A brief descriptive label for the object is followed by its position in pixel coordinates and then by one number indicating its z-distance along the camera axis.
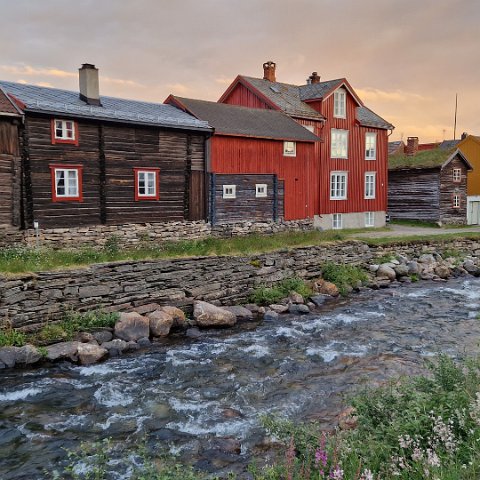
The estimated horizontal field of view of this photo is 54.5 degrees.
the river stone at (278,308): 16.70
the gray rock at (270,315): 15.99
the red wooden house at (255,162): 22.70
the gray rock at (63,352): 11.89
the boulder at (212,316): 14.87
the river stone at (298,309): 16.75
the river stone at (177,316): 14.81
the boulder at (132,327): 13.35
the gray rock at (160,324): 13.91
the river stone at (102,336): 13.04
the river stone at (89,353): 11.84
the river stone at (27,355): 11.57
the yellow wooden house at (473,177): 35.88
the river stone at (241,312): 15.90
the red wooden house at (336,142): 28.23
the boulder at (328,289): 18.94
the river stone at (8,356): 11.38
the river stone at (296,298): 17.45
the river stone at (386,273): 21.59
